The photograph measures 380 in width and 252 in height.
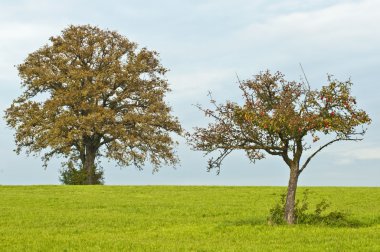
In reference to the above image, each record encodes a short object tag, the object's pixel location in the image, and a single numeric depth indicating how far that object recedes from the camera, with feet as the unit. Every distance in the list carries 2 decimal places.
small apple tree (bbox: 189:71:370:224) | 83.66
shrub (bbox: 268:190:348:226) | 90.33
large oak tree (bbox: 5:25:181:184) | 196.24
